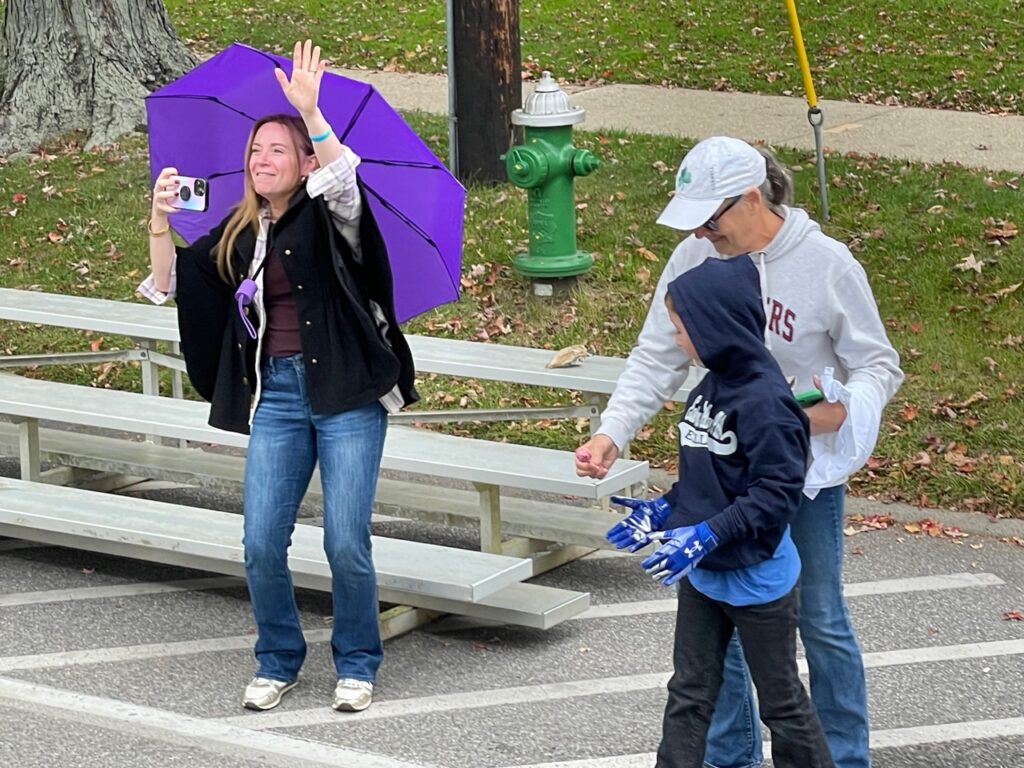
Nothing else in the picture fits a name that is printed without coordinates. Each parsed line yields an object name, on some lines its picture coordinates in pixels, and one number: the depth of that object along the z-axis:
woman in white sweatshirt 7.90
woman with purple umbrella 9.53
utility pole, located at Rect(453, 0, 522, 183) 20.14
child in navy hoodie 7.39
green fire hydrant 16.48
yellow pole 18.23
